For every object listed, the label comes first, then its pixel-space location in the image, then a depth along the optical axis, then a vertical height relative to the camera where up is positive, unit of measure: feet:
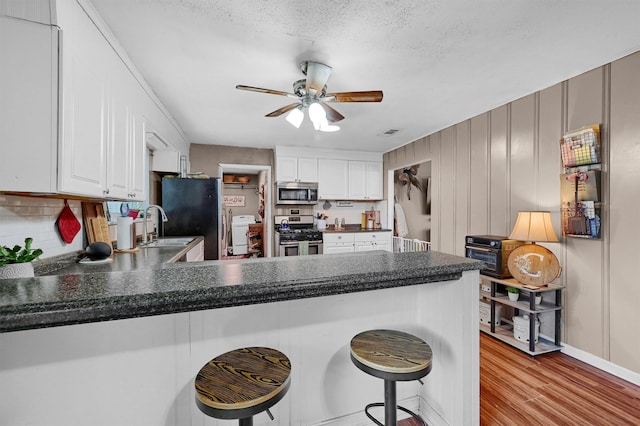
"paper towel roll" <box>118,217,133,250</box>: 7.28 -0.59
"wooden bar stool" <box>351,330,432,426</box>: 3.14 -1.77
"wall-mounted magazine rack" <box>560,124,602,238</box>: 7.11 +0.72
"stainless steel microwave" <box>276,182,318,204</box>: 15.75 +1.02
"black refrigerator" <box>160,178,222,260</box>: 11.36 +0.14
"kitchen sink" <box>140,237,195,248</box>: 9.00 -1.10
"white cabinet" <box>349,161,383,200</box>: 17.21 +1.89
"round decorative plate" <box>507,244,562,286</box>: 7.66 -1.57
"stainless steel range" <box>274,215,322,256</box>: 15.16 -1.60
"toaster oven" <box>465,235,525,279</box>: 8.79 -1.38
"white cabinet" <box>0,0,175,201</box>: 3.84 +1.65
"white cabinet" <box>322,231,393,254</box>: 15.79 -1.83
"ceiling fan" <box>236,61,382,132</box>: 6.82 +3.00
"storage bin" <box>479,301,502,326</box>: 9.18 -3.49
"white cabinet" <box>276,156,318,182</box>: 15.69 +2.39
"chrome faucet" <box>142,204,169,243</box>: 8.98 -0.77
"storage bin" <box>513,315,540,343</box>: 8.09 -3.52
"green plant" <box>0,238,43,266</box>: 3.48 -0.58
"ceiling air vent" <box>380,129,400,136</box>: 12.96 +3.76
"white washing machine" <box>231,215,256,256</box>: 21.45 -2.00
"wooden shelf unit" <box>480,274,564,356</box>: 7.73 -2.90
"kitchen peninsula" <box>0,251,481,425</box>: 2.64 -1.59
